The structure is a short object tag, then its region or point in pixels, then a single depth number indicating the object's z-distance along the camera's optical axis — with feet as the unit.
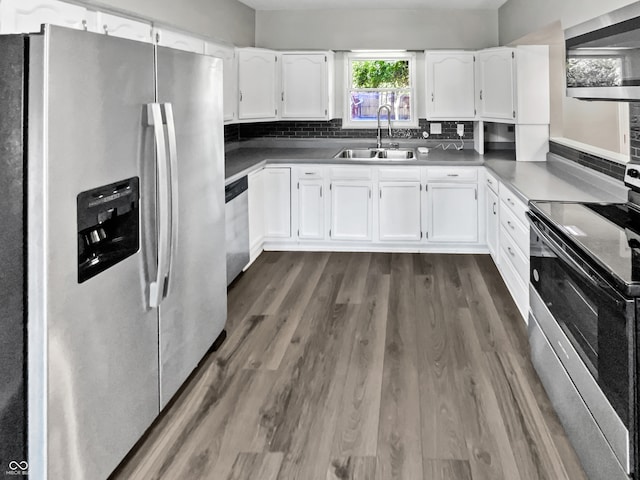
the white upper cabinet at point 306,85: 18.65
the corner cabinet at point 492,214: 14.74
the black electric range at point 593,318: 5.28
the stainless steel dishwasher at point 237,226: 13.51
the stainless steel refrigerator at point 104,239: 5.20
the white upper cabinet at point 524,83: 15.89
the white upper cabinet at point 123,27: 9.45
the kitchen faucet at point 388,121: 19.74
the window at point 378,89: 19.92
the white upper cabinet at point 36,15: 7.19
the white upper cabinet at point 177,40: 11.71
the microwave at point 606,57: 6.66
